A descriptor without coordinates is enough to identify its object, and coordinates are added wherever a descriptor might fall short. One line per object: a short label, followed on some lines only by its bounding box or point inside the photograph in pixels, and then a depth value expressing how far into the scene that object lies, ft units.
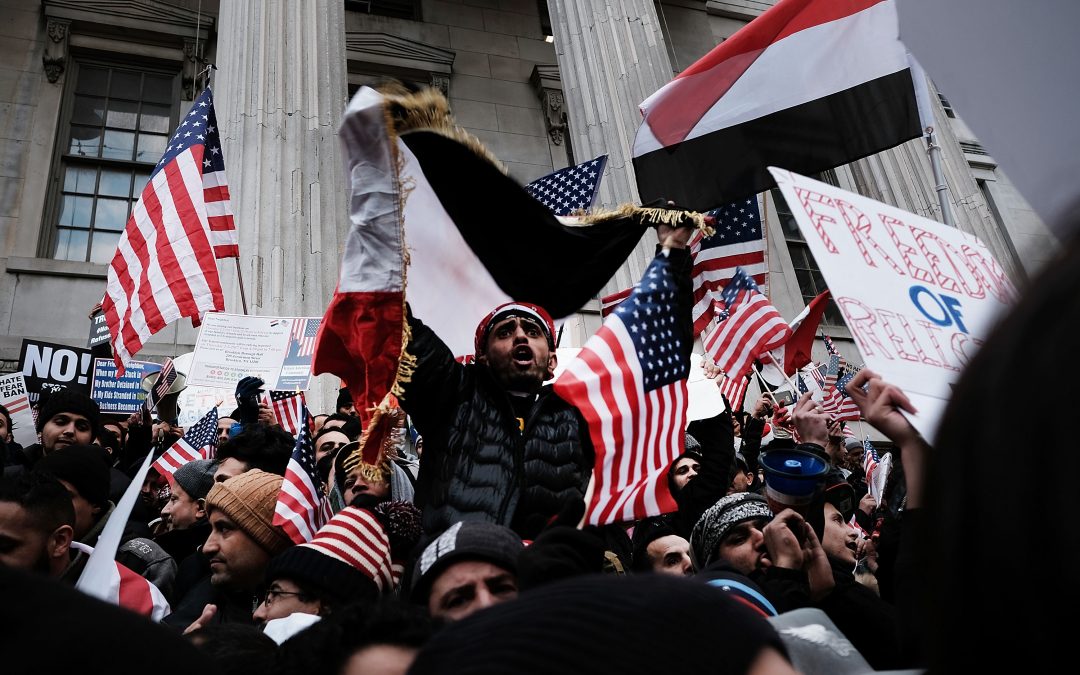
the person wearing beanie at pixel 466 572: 7.61
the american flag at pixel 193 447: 17.93
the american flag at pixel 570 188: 21.13
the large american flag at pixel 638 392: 9.98
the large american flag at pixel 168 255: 21.36
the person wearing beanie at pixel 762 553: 8.03
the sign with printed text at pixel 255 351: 21.56
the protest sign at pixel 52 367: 24.52
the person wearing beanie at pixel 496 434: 9.74
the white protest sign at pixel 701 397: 14.11
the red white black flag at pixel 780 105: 16.28
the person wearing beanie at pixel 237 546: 10.95
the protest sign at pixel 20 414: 20.84
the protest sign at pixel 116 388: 24.44
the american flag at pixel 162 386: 23.70
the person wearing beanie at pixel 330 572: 9.29
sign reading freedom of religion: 6.26
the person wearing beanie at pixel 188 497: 15.30
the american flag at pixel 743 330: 17.97
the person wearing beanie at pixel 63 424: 17.97
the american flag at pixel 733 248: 19.53
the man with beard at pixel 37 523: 9.69
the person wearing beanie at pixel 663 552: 11.55
